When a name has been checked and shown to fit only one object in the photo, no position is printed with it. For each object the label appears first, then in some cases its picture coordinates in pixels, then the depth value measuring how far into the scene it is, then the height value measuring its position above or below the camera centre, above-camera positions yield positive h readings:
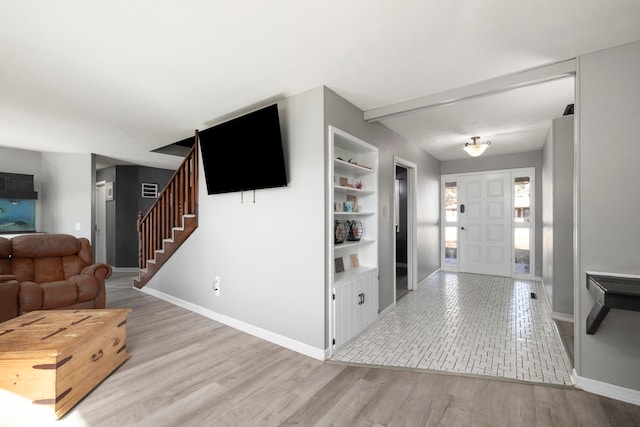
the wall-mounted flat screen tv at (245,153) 2.67 +0.61
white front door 5.48 -0.23
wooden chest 1.74 -0.92
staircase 3.83 -0.13
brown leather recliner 2.78 -0.70
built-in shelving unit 2.60 -0.28
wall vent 6.41 +0.49
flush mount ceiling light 4.15 +0.94
